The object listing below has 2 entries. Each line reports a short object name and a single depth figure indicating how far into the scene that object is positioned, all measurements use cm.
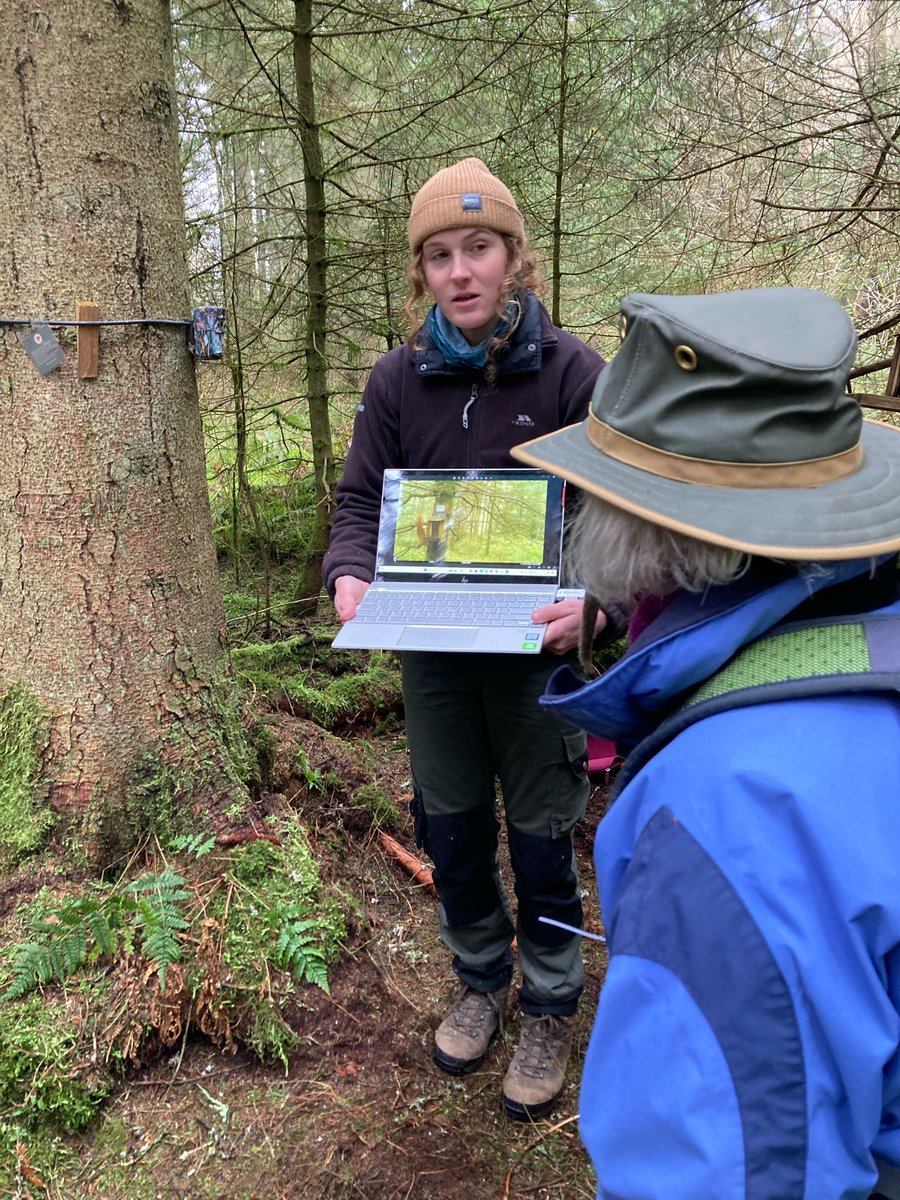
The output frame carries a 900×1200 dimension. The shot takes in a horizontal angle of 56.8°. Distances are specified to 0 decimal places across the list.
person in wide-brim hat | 93
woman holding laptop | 230
